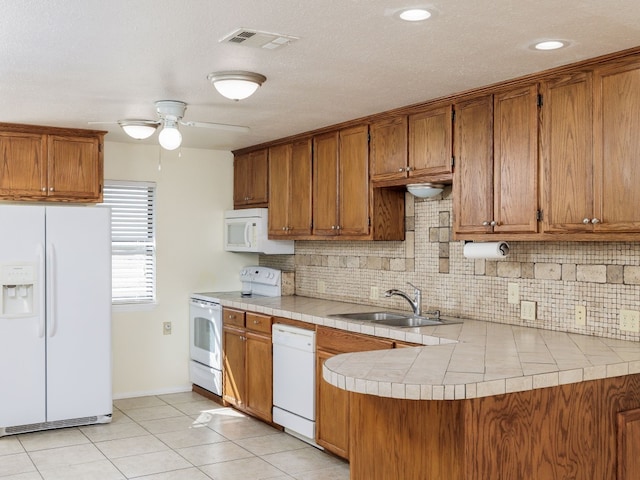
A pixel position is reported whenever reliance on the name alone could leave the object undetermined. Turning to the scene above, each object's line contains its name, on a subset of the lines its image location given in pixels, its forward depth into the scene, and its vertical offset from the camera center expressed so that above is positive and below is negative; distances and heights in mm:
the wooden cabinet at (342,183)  4809 +499
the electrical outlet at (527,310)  3852 -345
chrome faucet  4477 -316
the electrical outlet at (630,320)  3305 -349
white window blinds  6043 +107
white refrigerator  4844 -471
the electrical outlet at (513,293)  3963 -253
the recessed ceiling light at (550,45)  2975 +907
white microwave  6000 +151
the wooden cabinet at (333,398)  4168 -935
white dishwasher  4566 -894
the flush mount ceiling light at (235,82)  3520 +878
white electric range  5848 -632
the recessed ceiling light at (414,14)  2598 +915
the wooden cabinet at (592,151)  3074 +470
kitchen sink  4363 -455
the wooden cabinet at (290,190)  5477 +511
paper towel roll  3826 +1
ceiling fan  4219 +849
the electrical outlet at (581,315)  3568 -345
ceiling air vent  2869 +918
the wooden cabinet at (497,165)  3549 +469
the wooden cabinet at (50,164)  5082 +681
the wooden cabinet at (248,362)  5109 -872
